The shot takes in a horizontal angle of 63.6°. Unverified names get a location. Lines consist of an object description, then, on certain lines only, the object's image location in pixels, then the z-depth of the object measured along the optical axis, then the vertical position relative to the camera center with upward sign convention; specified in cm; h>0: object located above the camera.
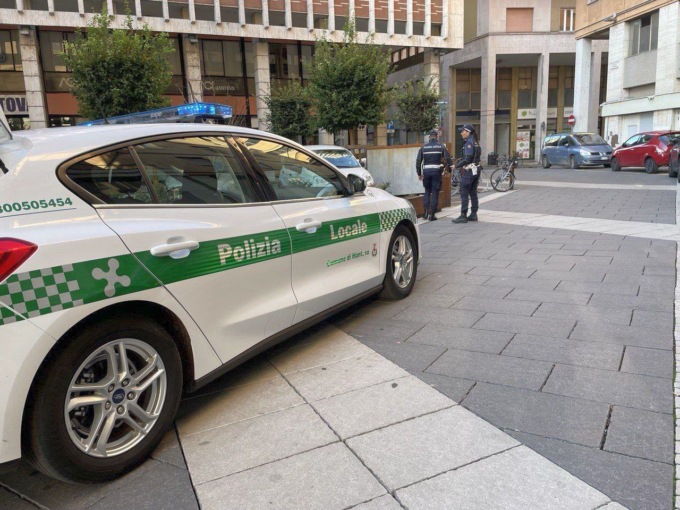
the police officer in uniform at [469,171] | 1015 -54
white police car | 225 -60
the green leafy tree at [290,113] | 2545 +163
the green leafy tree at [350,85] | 1739 +194
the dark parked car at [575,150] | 2498 -58
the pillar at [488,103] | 3952 +276
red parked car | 1988 -59
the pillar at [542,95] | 3972 +313
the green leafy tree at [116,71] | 1377 +211
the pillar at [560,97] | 4447 +331
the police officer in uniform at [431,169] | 1059 -50
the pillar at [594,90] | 3709 +339
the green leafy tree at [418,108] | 2480 +161
